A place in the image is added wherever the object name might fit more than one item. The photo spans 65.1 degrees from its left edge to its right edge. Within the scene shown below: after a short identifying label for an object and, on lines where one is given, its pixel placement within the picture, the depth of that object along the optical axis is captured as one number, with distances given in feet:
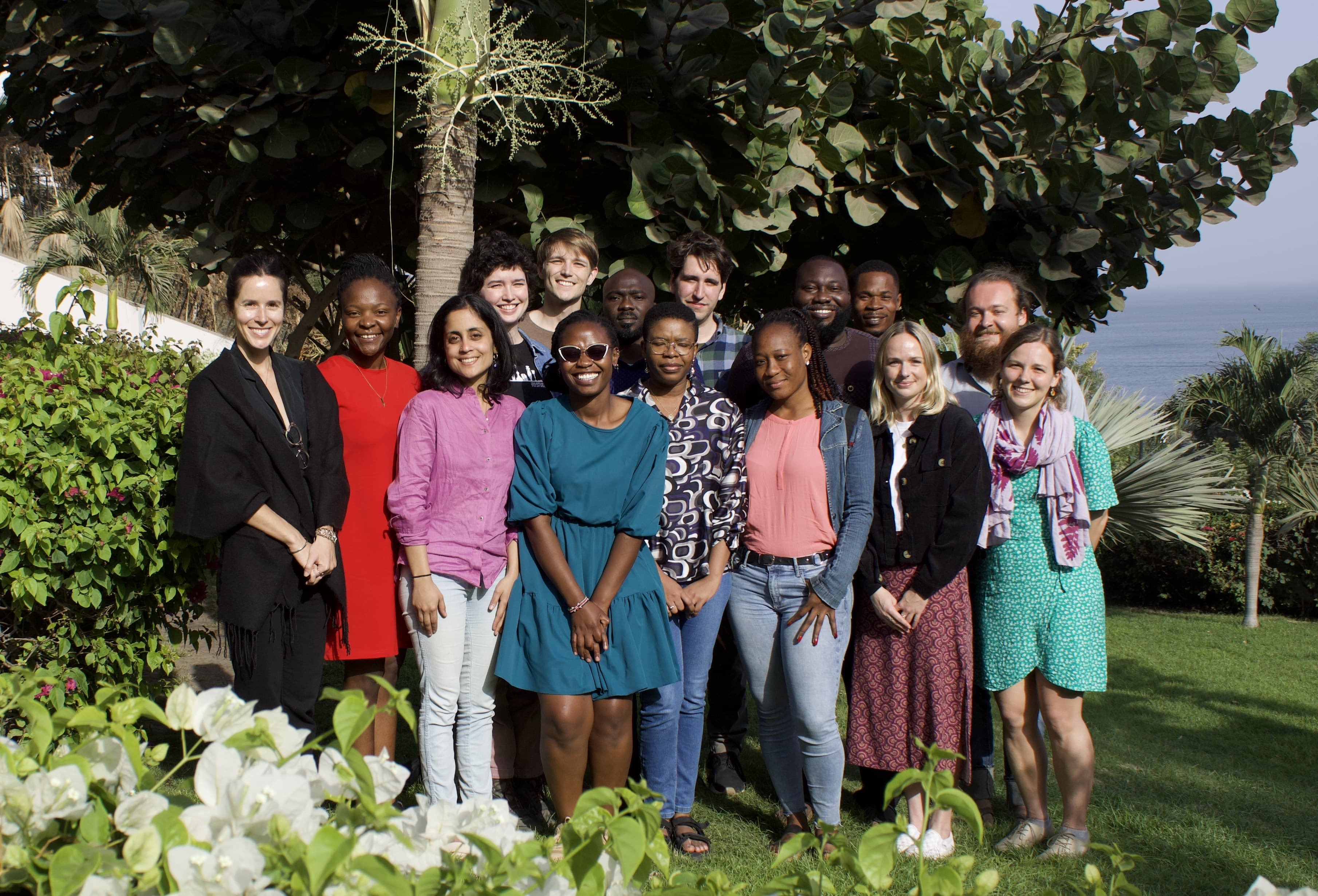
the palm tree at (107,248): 81.87
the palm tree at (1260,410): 45.19
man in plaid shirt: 15.21
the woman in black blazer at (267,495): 11.88
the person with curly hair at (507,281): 14.85
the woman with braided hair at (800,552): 13.00
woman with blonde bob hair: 13.09
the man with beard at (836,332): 15.16
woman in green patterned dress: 12.96
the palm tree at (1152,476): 30.99
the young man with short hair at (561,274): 15.28
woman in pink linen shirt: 12.34
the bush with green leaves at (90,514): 12.84
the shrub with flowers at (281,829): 3.99
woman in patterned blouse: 13.05
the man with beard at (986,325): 14.76
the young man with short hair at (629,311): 15.19
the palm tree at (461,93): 14.55
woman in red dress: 12.76
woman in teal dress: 12.18
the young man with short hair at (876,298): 16.81
